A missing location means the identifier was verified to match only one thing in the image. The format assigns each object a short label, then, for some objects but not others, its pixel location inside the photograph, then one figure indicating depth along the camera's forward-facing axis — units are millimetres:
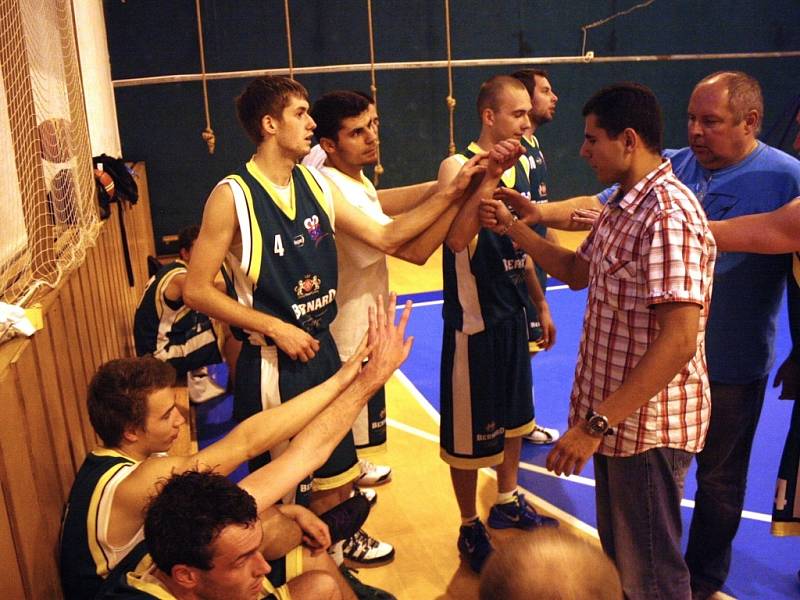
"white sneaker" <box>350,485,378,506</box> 3726
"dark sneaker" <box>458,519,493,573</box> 3166
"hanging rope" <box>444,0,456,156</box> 8150
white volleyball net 2676
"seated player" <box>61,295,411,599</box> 2023
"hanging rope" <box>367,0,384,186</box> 8188
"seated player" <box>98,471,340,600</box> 1745
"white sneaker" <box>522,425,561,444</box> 4285
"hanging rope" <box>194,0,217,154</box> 7449
